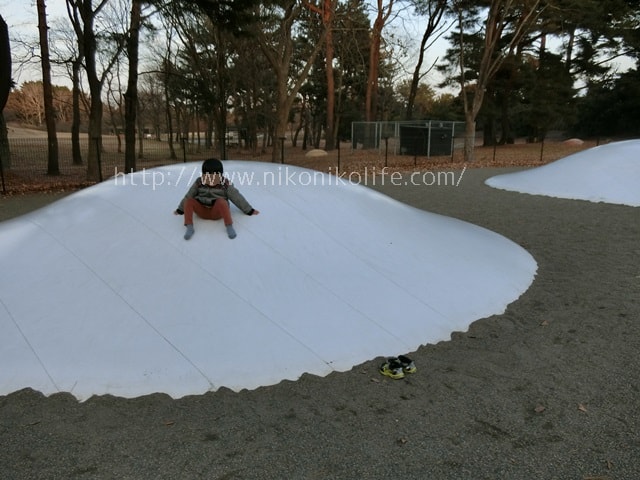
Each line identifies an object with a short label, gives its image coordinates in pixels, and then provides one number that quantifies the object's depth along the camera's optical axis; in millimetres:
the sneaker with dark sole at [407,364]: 3141
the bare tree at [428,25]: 26375
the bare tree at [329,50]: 16016
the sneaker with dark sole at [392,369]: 3078
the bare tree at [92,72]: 13523
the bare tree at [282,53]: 15695
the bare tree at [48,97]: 15023
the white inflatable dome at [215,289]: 3053
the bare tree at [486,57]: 17922
